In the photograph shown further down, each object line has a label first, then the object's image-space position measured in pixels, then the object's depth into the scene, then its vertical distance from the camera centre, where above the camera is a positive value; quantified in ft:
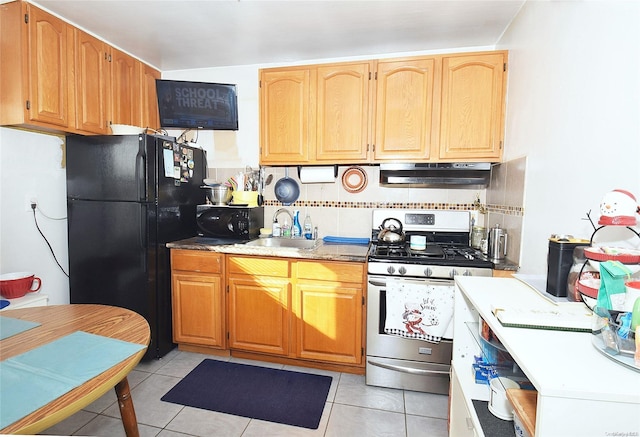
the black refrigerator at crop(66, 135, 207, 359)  7.32 -0.65
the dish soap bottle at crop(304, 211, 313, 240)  9.12 -0.87
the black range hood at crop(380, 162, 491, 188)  7.47 +0.68
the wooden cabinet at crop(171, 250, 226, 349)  7.81 -2.54
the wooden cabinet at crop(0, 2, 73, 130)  6.07 +2.53
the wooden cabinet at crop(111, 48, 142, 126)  8.02 +2.83
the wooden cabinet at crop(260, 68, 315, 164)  8.10 +2.14
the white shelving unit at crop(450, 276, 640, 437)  1.94 -1.14
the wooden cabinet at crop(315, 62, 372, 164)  7.77 +2.20
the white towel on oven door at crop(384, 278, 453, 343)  6.33 -2.21
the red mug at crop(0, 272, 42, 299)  6.28 -1.87
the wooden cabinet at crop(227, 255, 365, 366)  7.05 -2.55
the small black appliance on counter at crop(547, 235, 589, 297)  3.43 -0.65
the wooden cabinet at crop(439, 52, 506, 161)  7.18 +2.23
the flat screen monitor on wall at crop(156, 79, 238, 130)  8.63 +2.56
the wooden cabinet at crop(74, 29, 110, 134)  7.13 +2.64
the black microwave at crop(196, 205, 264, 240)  8.45 -0.64
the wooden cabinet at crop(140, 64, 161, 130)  9.03 +2.85
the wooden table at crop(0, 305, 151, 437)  2.45 -1.67
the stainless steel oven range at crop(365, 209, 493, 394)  6.35 -2.34
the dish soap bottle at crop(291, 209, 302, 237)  9.18 -0.83
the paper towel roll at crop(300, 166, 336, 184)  8.69 +0.70
